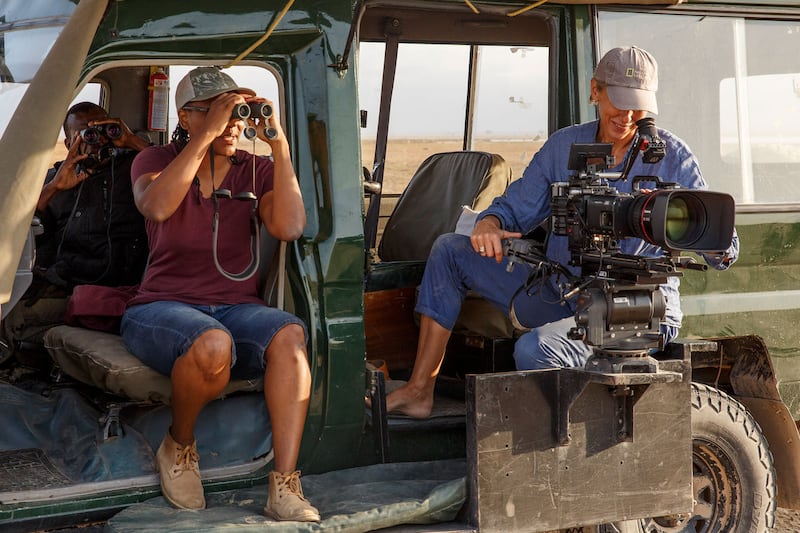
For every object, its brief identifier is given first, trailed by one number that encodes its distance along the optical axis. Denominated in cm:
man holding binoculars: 471
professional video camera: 344
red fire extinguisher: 505
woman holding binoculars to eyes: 366
